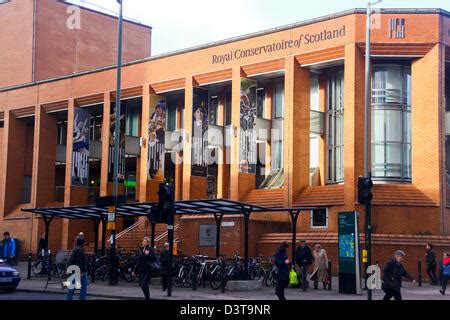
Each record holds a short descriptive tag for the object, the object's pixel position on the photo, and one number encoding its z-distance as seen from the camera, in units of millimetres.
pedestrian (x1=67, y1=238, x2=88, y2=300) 18688
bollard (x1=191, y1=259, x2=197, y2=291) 24933
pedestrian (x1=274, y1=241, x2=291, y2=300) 20125
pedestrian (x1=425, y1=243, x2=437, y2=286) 28453
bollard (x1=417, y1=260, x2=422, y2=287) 28203
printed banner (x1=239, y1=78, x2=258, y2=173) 39688
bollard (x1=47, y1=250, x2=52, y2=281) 26412
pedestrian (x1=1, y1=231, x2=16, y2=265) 32844
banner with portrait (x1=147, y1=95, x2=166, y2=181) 43312
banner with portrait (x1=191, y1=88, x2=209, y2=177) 41625
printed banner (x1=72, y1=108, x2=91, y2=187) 46625
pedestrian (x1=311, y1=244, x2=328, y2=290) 26297
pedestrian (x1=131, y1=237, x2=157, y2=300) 19281
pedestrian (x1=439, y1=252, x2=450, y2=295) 24719
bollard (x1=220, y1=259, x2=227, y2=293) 24078
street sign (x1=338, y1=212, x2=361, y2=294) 23625
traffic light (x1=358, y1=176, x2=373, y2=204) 21016
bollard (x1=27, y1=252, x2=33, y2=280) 30553
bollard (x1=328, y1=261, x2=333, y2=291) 26016
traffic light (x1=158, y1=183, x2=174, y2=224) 21781
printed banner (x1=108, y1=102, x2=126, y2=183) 45406
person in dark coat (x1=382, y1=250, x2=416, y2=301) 16359
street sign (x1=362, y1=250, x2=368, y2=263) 21641
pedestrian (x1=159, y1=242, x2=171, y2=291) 24781
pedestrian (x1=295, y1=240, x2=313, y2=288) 26281
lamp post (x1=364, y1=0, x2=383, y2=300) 29112
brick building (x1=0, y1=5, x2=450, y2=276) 34969
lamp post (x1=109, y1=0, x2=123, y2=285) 26516
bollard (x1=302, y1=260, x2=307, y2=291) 25172
